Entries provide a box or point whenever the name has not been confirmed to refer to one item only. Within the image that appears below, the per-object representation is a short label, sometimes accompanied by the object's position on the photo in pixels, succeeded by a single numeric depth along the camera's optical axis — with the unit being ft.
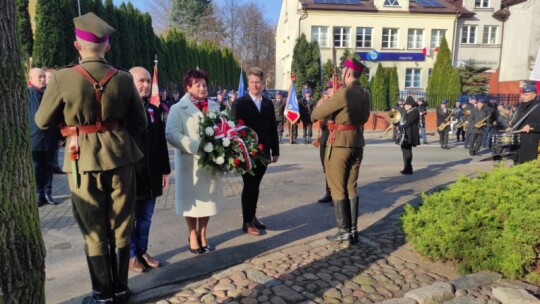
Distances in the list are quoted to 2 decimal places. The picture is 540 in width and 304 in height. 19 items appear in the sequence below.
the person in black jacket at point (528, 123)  24.62
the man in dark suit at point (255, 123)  17.30
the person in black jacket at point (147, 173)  13.77
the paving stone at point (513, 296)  10.68
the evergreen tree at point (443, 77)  91.91
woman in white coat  14.44
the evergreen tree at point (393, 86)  87.20
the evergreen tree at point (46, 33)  49.19
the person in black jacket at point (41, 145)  21.94
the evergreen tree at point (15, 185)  7.29
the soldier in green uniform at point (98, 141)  9.99
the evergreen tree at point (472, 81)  102.58
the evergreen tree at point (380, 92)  86.12
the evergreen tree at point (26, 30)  50.47
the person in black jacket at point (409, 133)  33.06
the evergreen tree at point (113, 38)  60.64
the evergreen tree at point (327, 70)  104.27
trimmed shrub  12.38
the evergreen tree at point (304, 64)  111.04
